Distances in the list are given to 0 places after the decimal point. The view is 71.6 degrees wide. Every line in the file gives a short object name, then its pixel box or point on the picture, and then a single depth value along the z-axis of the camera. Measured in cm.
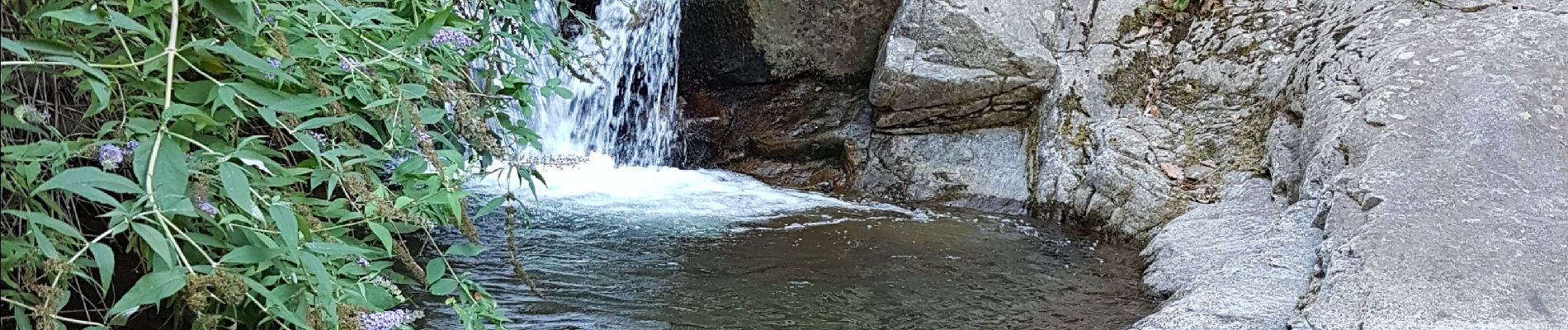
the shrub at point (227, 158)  158
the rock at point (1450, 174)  307
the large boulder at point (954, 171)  652
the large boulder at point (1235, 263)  343
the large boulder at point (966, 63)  650
